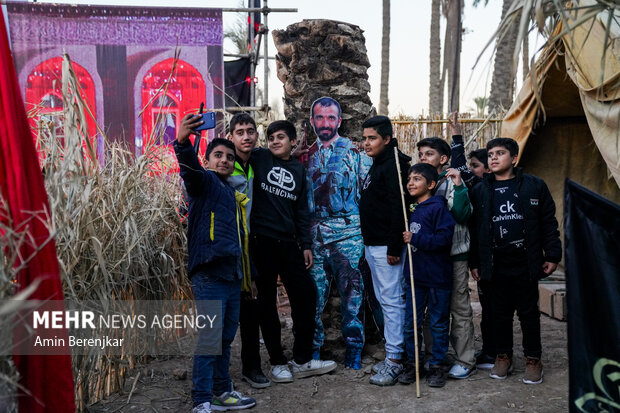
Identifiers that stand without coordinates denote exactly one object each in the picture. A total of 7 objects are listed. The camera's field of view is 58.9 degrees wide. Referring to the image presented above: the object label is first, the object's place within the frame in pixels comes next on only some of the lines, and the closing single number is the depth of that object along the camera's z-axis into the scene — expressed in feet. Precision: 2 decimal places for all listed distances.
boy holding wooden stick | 13.66
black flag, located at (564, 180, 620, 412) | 7.78
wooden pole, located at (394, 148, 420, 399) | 12.76
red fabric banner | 7.65
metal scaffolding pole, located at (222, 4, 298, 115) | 32.27
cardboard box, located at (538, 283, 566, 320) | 19.42
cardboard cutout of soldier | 15.35
